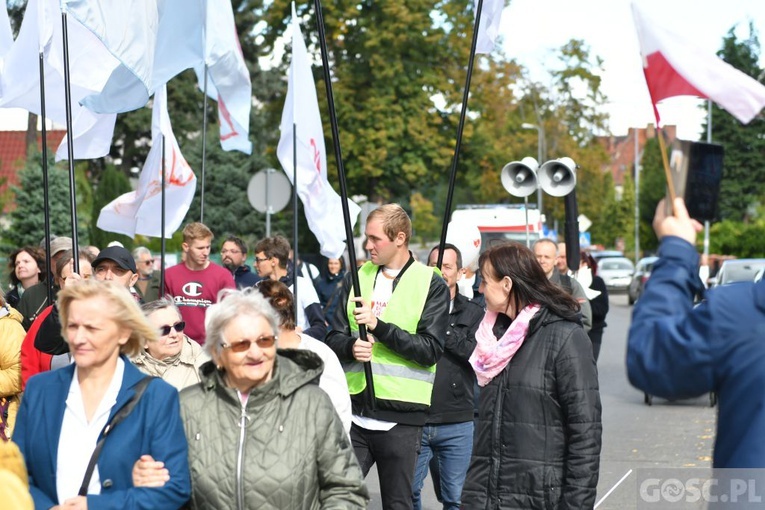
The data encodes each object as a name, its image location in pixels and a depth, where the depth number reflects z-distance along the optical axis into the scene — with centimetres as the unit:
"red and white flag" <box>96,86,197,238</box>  1101
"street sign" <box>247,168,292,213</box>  1836
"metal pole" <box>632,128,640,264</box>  6731
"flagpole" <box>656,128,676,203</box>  333
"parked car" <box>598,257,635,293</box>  4972
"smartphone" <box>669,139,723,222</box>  335
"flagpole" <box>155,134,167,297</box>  895
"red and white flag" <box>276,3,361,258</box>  1078
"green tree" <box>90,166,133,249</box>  3394
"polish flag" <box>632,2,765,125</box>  351
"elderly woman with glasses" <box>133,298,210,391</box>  550
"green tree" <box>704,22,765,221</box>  6894
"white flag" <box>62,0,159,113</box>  794
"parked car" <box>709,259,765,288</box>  2944
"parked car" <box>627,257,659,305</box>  3828
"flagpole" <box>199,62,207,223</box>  1162
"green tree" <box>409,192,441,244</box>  5663
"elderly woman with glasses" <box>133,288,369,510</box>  402
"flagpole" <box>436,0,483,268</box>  752
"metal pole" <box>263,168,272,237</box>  1838
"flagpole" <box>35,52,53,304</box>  800
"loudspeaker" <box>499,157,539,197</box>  1551
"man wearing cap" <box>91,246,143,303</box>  724
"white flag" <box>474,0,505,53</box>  991
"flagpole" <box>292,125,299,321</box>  1021
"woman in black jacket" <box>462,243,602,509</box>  486
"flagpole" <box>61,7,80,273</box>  680
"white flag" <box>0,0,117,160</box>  933
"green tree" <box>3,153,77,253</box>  3422
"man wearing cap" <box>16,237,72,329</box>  903
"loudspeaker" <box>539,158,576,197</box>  1466
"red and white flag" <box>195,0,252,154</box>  1083
